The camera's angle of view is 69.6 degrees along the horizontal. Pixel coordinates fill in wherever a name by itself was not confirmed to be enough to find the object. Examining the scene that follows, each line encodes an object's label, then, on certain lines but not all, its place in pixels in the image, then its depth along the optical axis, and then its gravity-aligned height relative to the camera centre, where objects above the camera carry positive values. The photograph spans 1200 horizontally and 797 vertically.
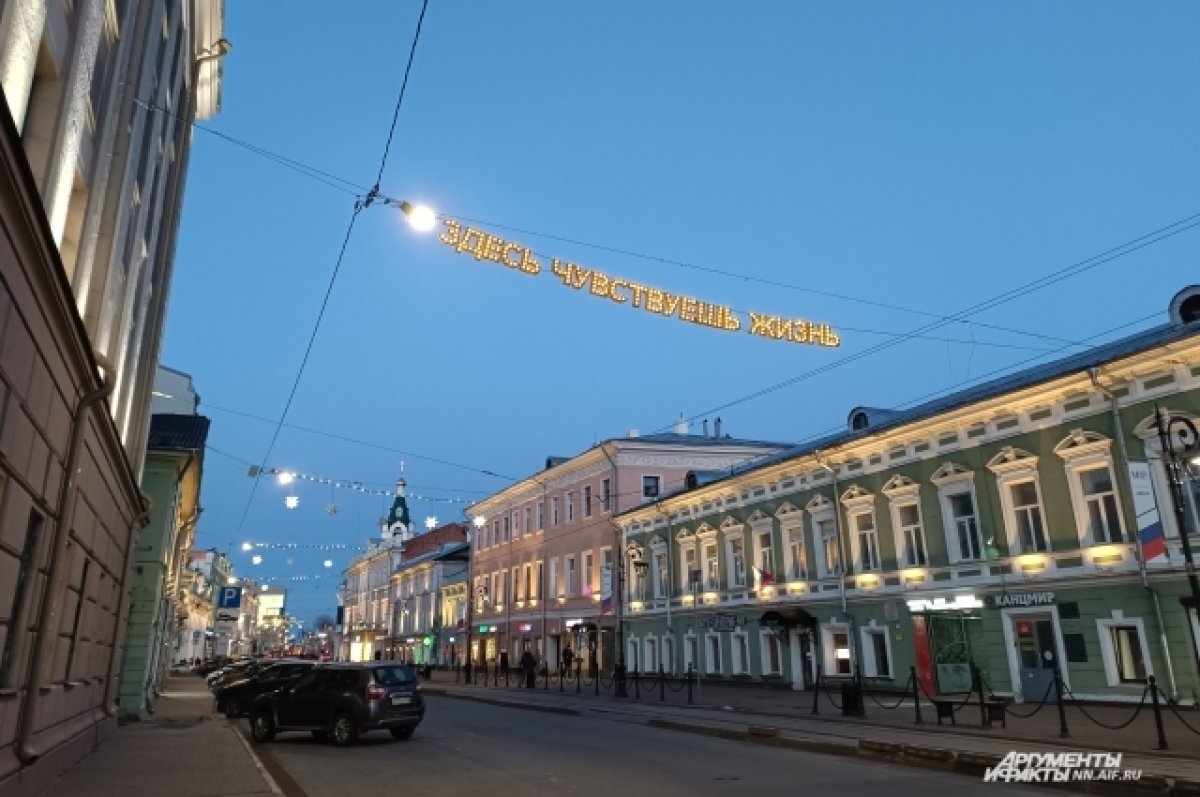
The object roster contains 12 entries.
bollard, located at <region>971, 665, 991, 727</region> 16.75 -1.09
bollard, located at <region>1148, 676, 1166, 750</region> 12.80 -1.00
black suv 16.28 -0.75
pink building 43.31 +6.64
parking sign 47.97 +3.60
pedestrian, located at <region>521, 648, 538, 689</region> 38.00 -0.29
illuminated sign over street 13.12 +5.82
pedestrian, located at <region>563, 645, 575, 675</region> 42.03 +0.18
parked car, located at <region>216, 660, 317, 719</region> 24.34 -0.63
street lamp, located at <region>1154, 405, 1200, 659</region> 13.48 +3.26
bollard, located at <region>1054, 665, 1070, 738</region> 14.73 -1.04
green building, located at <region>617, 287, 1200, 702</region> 19.42 +3.07
